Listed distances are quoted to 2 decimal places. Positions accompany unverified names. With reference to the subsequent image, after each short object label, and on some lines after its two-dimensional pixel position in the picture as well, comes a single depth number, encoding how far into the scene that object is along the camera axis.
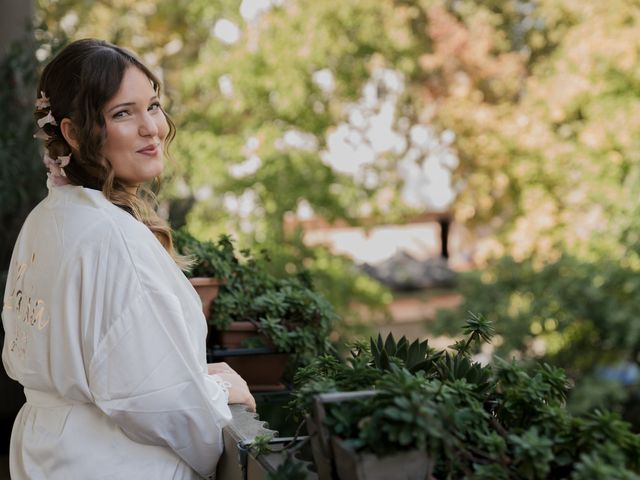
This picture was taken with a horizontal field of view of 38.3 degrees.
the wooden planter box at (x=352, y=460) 1.18
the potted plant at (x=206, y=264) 2.45
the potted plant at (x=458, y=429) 1.16
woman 1.55
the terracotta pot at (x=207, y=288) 2.43
